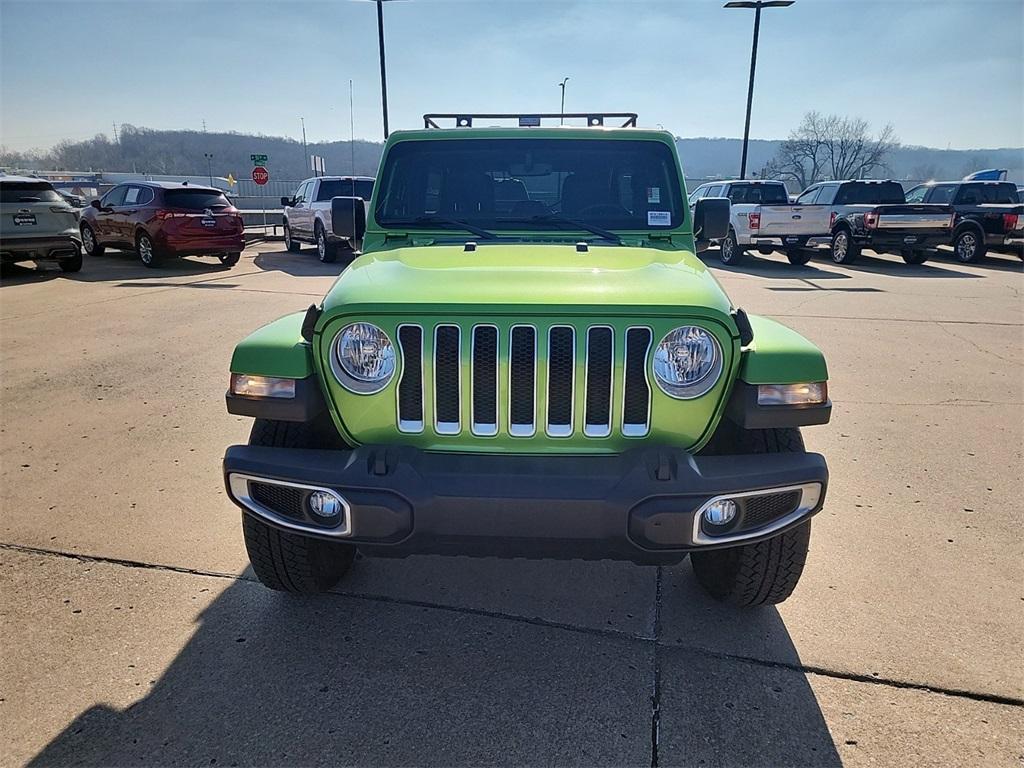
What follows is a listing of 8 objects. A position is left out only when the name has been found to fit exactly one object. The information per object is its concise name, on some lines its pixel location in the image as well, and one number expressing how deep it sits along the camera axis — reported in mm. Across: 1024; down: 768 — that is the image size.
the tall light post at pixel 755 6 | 22938
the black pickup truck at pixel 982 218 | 15516
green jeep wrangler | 2094
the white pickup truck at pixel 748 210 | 15210
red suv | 13227
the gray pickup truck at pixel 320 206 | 14688
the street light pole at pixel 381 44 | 23031
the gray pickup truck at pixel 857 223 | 14773
